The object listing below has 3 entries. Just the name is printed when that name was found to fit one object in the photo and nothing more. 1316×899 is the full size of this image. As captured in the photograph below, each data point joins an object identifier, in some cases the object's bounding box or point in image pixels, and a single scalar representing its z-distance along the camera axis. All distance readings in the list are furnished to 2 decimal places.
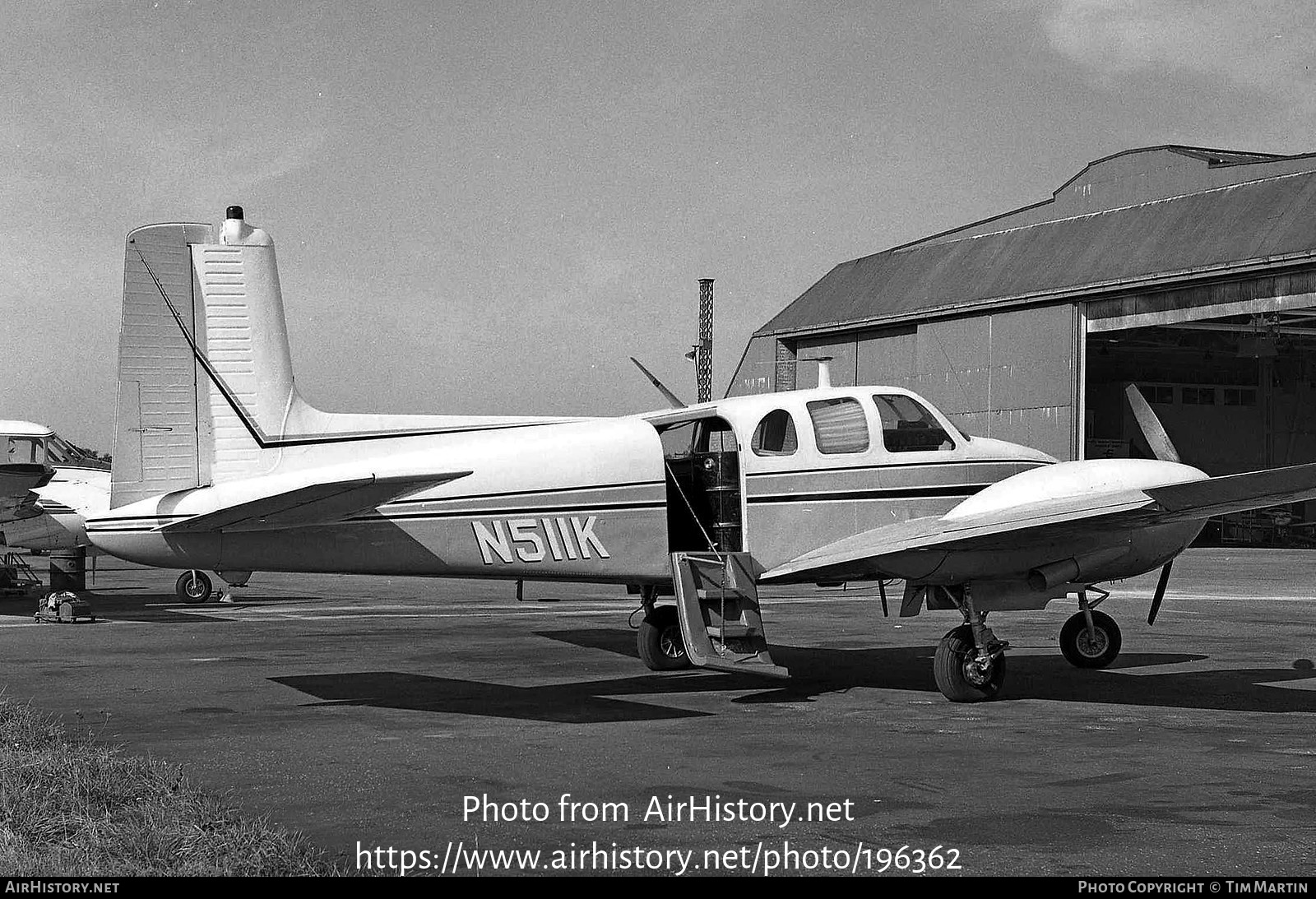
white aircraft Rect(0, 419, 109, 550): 26.09
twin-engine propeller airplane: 10.95
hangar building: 34.66
